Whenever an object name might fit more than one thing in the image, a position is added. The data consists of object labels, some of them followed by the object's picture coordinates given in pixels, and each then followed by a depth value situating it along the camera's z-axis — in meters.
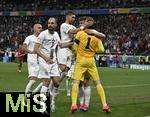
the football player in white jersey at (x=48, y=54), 11.15
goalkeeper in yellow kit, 11.61
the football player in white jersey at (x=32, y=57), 13.50
